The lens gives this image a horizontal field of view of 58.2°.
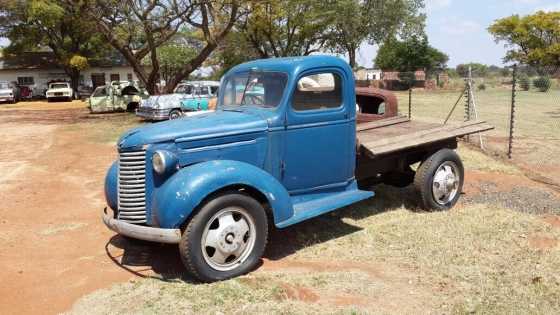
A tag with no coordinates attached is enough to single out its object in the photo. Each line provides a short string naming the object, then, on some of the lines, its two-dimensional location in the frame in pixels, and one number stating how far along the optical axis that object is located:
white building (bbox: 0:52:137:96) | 44.75
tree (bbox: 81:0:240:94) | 18.83
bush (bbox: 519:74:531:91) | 31.43
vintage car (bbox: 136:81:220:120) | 17.56
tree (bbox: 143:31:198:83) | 49.81
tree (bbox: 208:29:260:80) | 34.31
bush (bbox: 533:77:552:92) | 26.30
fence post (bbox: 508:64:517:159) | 9.66
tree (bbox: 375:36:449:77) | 53.84
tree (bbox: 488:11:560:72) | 52.92
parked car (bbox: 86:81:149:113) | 24.19
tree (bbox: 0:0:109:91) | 34.59
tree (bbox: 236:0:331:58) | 29.45
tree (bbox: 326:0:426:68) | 33.69
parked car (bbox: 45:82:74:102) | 36.38
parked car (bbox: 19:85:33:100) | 39.78
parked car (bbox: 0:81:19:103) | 35.50
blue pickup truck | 4.22
